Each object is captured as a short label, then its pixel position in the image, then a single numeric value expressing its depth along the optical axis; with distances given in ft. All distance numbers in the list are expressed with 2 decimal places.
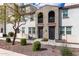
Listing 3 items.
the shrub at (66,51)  10.01
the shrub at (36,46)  10.55
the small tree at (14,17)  11.04
